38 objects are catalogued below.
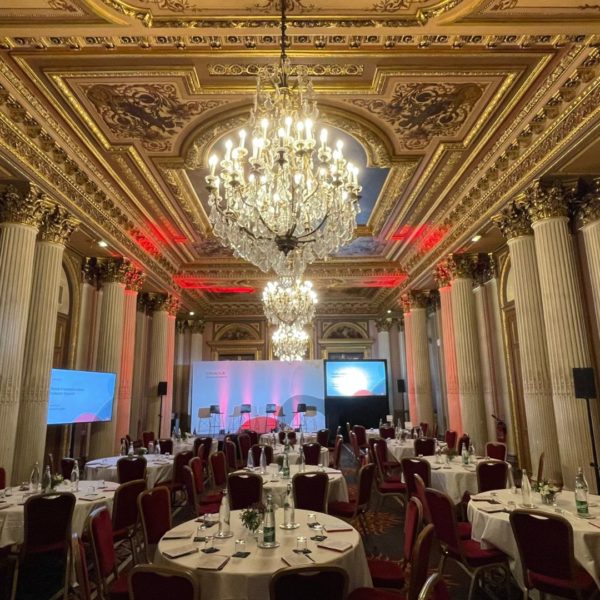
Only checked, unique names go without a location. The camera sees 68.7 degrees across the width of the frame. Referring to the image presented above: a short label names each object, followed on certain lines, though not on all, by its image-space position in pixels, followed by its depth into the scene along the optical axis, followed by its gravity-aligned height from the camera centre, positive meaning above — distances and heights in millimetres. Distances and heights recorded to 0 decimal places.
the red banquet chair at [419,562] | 2455 -966
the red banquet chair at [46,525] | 3742 -1144
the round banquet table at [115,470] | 6387 -1152
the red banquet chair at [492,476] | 5070 -1002
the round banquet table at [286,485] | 4941 -1092
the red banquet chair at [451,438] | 8711 -981
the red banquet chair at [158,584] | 2102 -919
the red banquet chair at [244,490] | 4672 -1047
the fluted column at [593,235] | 5695 +1967
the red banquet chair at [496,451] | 6828 -977
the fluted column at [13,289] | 5297 +1280
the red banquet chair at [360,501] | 4738 -1218
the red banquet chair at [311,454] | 7094 -1025
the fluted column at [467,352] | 8547 +705
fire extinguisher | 8633 -839
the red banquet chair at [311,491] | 4570 -1044
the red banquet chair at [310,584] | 2107 -920
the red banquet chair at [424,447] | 7578 -1002
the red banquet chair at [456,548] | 3459 -1284
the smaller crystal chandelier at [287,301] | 8945 +1772
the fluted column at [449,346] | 9184 +907
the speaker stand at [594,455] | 4981 -781
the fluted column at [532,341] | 6031 +667
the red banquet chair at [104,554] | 2871 -1093
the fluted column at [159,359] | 11273 +822
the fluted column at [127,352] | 9062 +822
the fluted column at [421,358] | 11914 +821
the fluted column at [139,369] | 11414 +576
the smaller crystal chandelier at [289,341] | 10758 +1180
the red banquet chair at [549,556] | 2869 -1113
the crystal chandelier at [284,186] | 4094 +1940
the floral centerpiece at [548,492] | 3793 -896
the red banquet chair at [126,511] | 4176 -1141
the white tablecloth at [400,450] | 8148 -1127
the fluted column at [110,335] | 8297 +1085
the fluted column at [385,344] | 16562 +1706
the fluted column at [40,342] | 5762 +680
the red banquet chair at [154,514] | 3614 -1029
